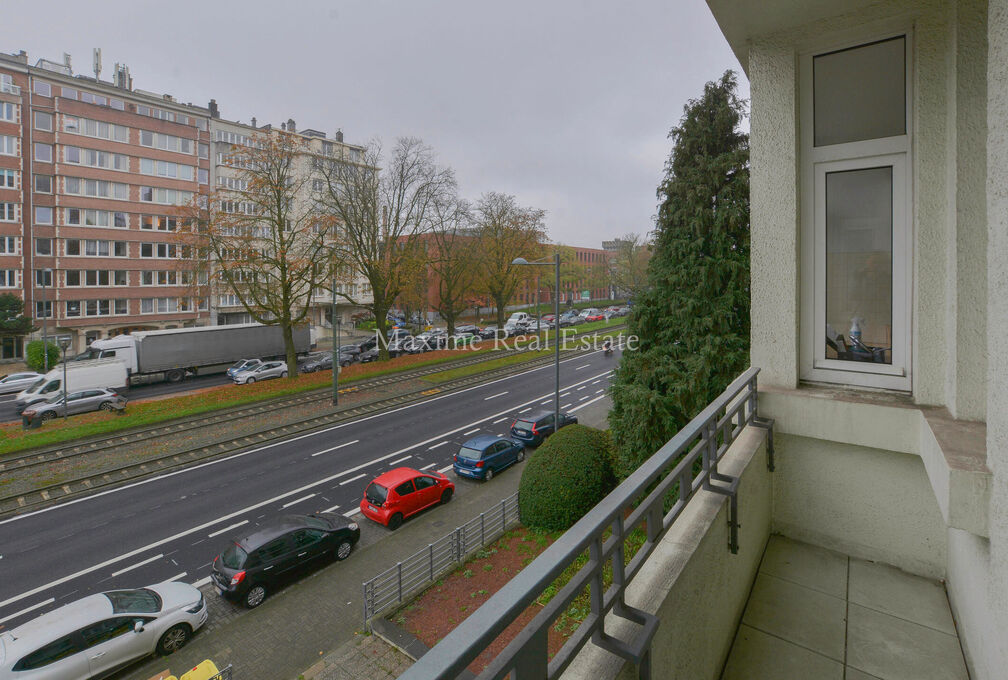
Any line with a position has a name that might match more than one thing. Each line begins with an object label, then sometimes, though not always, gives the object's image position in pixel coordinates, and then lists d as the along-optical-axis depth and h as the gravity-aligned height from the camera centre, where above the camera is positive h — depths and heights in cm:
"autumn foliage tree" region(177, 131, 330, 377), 2311 +445
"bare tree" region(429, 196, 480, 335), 3241 +530
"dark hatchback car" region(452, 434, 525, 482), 1464 -389
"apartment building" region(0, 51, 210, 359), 3647 +1050
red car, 1190 -408
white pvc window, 394 +88
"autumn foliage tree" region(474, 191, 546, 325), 3819 +656
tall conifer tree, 977 +68
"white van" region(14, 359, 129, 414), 2217 -231
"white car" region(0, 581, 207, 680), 689 -447
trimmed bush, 1056 -330
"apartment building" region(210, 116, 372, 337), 4738 +1369
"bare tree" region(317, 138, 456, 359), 2803 +663
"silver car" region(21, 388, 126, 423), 2052 -308
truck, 2784 -112
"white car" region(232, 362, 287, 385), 2777 -249
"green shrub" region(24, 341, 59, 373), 3099 -153
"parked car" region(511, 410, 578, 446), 1738 -358
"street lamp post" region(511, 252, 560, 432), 1693 +7
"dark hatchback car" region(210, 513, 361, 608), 902 -432
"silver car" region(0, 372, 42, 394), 2633 -267
